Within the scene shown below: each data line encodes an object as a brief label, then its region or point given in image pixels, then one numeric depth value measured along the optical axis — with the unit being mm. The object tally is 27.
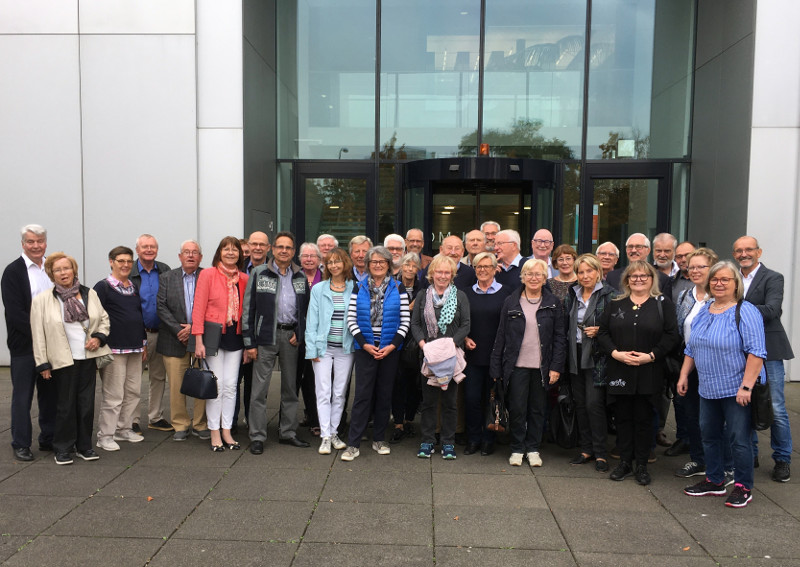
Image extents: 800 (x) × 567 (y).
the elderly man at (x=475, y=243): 6302
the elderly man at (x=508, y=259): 5973
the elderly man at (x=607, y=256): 5941
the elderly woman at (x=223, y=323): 5594
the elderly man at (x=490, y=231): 6830
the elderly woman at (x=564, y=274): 5664
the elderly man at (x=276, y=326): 5688
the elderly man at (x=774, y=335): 5078
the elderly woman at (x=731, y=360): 4375
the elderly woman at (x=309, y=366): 6078
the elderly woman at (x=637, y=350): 4871
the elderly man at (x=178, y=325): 5871
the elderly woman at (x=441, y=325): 5445
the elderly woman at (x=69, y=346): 5156
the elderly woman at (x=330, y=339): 5582
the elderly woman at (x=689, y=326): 5141
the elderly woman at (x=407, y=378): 5637
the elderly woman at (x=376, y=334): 5465
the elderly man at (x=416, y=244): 6898
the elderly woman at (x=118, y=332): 5672
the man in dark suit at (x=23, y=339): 5312
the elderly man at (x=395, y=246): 6395
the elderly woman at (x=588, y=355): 5199
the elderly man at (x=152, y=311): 6090
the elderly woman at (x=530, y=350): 5270
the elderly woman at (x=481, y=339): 5551
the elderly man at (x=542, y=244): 6250
